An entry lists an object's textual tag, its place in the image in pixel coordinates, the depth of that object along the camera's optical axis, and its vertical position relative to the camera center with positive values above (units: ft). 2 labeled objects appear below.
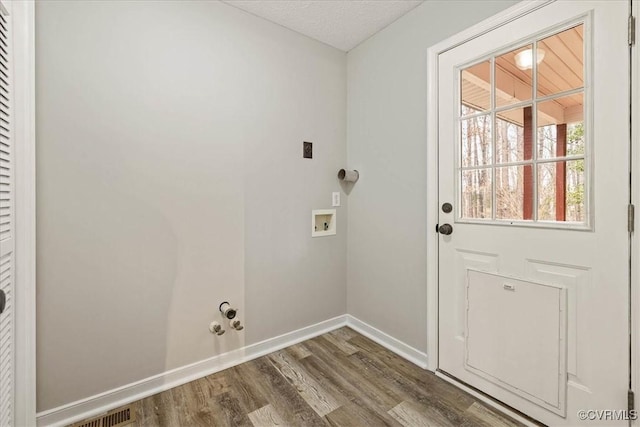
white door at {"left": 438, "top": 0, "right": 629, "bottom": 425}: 3.92 +0.00
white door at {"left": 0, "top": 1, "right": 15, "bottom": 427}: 3.64 -0.23
